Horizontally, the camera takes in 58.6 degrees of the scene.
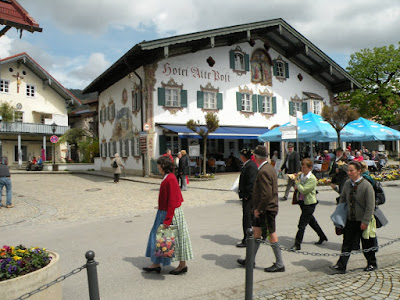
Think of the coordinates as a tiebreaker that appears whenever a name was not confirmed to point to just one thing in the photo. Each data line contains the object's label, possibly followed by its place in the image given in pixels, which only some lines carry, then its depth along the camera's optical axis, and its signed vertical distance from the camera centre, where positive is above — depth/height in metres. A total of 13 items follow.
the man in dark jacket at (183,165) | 13.60 -0.55
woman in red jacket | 4.41 -0.85
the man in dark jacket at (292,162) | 10.62 -0.40
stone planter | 3.05 -1.16
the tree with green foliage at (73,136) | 35.31 +1.70
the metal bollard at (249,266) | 3.42 -1.12
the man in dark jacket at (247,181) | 5.48 -0.49
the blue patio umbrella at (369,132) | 17.05 +0.73
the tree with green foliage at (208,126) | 17.67 +1.26
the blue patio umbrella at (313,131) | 15.55 +0.78
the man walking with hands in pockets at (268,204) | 4.57 -0.71
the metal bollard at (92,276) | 2.73 -0.96
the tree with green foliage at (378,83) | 33.62 +6.07
